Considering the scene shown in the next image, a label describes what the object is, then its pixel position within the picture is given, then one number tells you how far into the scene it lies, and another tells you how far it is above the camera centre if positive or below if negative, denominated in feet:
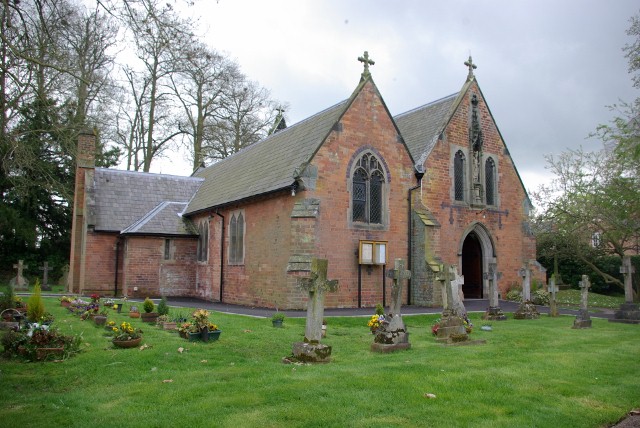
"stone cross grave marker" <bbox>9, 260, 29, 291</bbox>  94.78 -1.97
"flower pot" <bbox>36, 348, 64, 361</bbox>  31.24 -4.92
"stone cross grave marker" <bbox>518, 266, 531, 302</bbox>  61.10 -0.84
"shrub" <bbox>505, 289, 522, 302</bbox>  80.59 -2.85
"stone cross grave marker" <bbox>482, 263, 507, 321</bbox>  57.16 -2.54
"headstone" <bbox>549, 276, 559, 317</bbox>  61.11 -2.54
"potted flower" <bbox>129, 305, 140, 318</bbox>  51.31 -3.97
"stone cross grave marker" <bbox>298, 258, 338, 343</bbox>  31.53 -1.09
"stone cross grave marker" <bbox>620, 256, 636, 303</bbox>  57.88 +0.47
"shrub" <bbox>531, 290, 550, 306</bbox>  77.15 -3.06
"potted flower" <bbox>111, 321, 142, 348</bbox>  35.01 -4.40
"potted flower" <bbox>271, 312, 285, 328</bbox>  46.16 -4.15
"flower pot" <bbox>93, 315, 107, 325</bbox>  44.87 -4.14
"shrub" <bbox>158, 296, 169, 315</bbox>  48.11 -3.36
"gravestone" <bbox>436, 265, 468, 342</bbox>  39.60 -2.78
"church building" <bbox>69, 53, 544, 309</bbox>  64.75 +8.81
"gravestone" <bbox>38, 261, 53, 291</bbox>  98.95 -1.95
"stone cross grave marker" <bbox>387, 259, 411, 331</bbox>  36.09 -1.32
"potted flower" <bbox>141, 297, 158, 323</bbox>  49.21 -3.95
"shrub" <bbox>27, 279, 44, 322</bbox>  38.52 -2.77
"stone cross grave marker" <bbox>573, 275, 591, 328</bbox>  50.01 -3.86
